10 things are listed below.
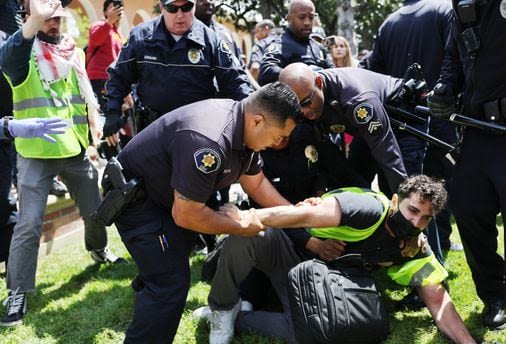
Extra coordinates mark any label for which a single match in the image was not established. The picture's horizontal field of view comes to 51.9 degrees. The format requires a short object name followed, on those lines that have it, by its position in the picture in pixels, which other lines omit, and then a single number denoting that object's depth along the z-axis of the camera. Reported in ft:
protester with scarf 10.50
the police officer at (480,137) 7.84
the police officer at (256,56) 19.81
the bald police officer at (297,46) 14.01
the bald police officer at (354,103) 9.21
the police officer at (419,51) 11.08
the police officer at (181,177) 7.21
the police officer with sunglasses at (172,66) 11.22
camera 7.93
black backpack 8.14
